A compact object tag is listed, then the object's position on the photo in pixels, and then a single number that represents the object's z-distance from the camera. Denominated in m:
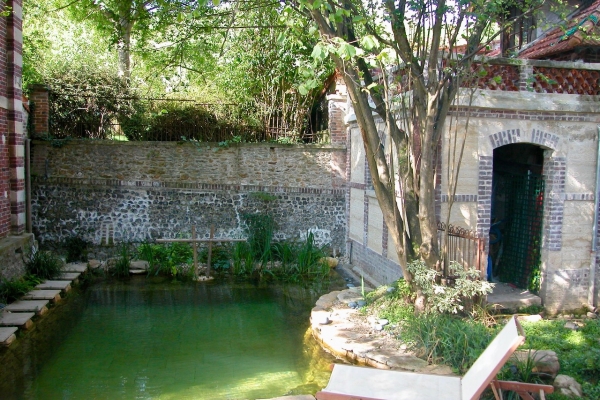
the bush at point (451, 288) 7.20
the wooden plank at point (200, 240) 12.08
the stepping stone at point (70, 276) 11.27
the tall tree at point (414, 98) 7.21
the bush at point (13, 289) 9.39
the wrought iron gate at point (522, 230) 9.48
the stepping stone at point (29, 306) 8.98
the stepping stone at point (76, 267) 12.03
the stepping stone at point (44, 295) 9.77
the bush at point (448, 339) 6.37
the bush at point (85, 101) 13.98
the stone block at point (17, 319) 8.30
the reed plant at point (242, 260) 12.56
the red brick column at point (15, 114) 10.80
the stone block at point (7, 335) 7.59
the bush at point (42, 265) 11.12
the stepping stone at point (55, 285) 10.50
